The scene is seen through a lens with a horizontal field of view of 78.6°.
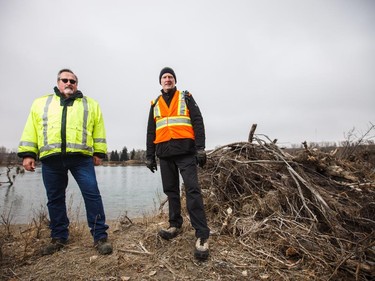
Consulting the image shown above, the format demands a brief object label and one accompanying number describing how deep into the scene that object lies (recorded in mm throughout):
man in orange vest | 2752
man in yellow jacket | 2873
